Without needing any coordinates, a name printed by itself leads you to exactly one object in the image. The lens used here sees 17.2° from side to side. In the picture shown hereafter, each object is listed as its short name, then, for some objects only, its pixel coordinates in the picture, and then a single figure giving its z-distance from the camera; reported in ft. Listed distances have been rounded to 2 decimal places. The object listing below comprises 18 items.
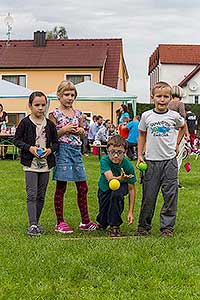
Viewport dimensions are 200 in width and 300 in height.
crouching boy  24.75
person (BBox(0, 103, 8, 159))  70.97
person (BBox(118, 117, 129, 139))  70.74
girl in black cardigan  24.91
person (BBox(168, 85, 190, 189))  35.29
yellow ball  24.30
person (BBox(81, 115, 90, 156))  78.79
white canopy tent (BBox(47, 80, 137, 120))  82.69
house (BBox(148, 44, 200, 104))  229.25
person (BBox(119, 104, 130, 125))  77.16
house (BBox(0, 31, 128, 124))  141.79
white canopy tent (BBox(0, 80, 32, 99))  78.38
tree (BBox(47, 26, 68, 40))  251.80
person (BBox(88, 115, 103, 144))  83.23
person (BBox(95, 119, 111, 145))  73.82
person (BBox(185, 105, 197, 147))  67.67
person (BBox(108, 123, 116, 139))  75.72
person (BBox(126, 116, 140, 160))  68.90
